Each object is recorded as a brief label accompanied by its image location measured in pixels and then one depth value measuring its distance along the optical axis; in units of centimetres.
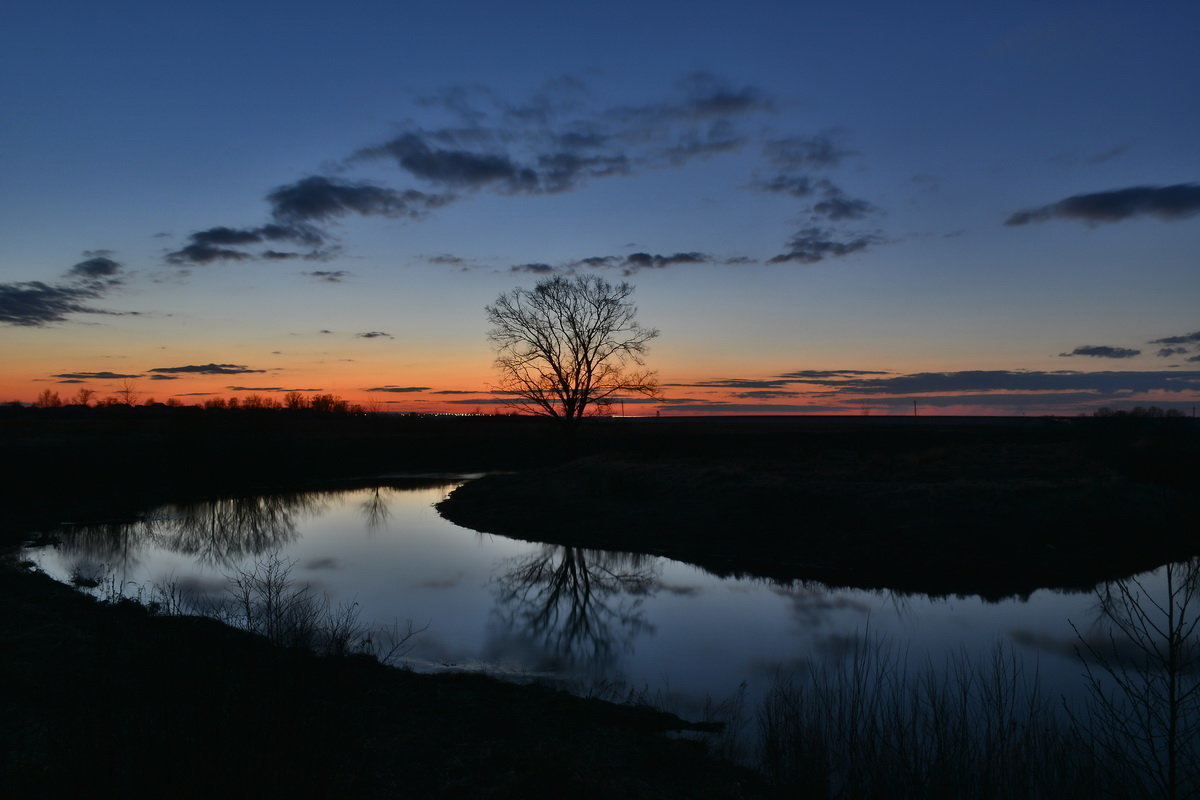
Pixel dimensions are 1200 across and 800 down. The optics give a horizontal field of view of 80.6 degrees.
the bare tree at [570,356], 4603
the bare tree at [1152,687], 503
